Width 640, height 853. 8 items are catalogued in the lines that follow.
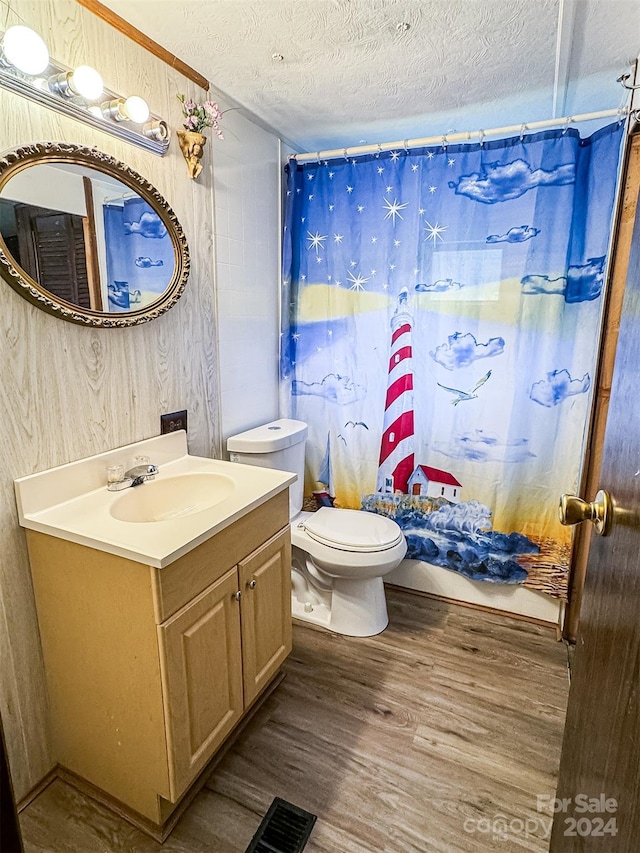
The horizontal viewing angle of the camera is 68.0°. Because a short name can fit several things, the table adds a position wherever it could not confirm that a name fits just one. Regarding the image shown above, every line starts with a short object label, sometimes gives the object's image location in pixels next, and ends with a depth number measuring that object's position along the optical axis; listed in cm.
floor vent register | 126
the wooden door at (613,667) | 56
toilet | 198
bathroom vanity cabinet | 118
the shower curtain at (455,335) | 191
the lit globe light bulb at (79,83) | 122
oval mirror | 121
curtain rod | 181
